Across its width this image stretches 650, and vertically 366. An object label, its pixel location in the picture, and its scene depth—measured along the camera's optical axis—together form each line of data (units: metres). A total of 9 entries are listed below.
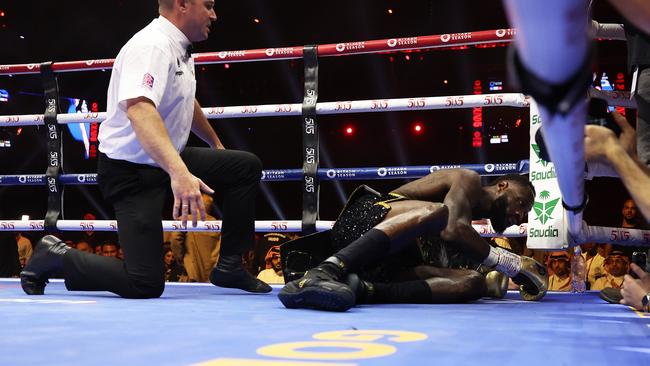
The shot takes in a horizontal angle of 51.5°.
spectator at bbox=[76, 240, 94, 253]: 6.39
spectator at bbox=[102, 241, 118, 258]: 6.36
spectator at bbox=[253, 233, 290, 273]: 6.30
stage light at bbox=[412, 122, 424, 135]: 10.09
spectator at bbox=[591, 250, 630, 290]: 4.55
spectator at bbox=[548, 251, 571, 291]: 4.57
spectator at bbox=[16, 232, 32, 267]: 6.63
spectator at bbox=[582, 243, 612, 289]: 4.72
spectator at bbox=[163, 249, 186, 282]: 5.62
